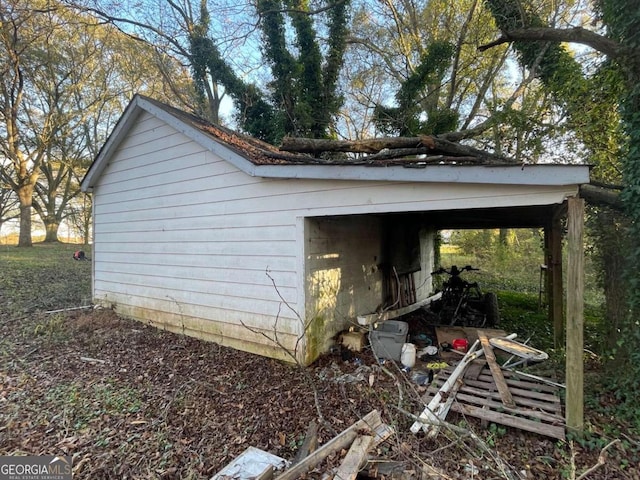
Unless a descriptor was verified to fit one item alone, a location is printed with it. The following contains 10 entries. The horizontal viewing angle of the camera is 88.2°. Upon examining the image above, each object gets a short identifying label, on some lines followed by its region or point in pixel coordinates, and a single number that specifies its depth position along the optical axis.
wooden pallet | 2.87
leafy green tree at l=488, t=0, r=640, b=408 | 3.14
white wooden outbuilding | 3.33
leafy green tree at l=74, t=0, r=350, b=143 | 11.47
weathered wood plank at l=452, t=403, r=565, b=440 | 2.78
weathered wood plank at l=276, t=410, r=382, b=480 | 2.25
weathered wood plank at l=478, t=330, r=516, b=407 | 3.12
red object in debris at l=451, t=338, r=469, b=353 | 4.48
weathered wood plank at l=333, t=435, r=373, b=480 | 2.22
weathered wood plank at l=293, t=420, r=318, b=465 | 2.69
